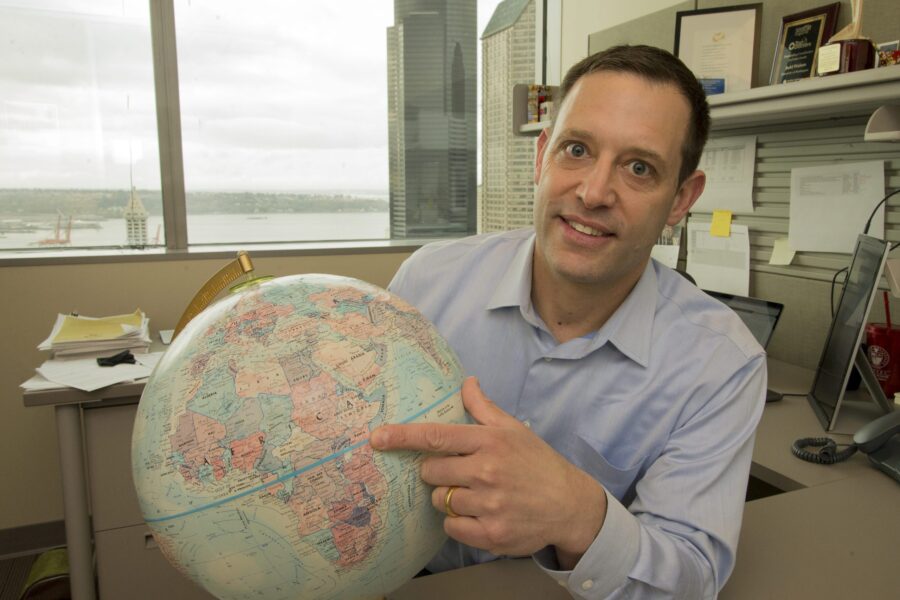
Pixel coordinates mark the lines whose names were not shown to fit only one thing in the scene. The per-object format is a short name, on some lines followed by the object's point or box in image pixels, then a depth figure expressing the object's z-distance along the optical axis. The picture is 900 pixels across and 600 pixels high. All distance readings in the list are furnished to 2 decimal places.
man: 0.79
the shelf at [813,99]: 1.20
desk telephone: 1.24
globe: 0.60
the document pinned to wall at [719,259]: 1.98
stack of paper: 1.98
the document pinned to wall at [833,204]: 1.61
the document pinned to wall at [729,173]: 1.94
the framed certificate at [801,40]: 1.63
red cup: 1.53
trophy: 1.32
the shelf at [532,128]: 2.25
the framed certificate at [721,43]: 1.79
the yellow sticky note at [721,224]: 2.02
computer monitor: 1.33
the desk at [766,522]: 0.87
